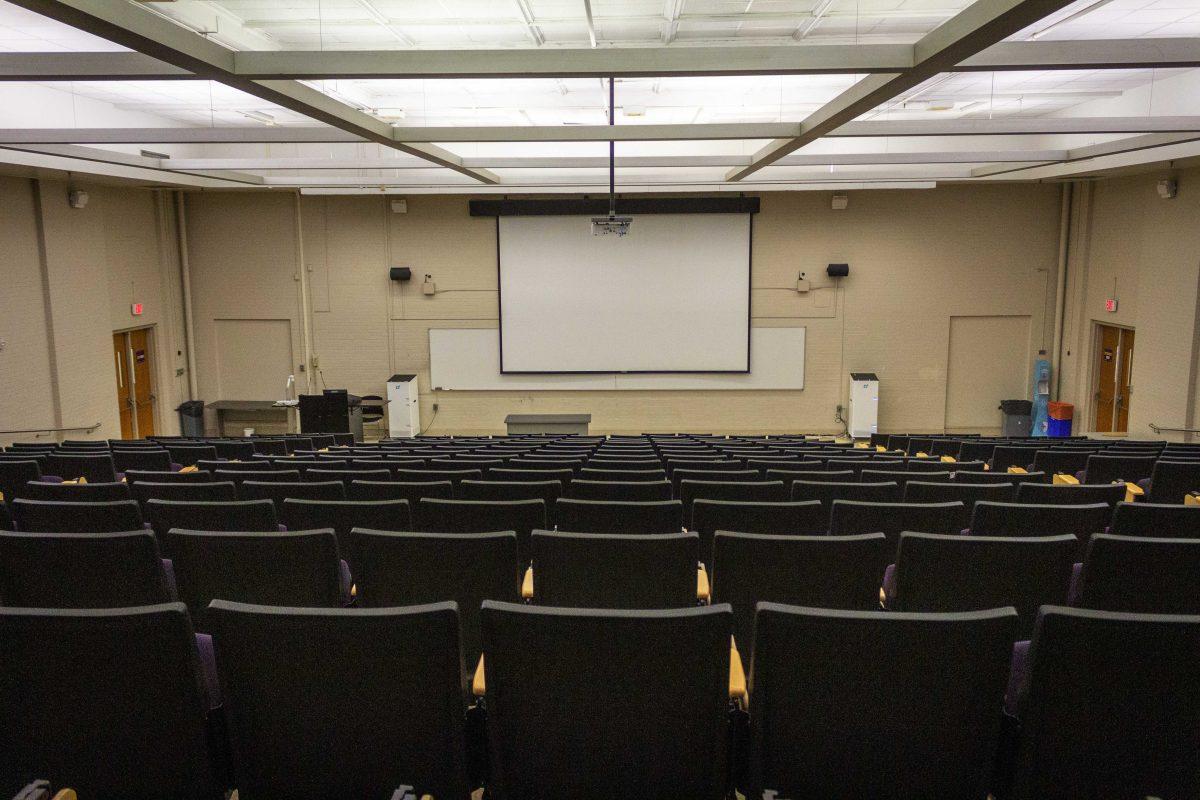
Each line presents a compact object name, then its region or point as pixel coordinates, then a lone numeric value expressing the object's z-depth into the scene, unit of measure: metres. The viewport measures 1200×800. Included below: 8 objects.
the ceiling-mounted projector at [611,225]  11.45
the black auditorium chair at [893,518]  3.94
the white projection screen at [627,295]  14.84
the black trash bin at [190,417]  14.65
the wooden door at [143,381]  14.04
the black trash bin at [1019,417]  14.73
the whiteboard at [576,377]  15.13
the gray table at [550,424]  14.54
